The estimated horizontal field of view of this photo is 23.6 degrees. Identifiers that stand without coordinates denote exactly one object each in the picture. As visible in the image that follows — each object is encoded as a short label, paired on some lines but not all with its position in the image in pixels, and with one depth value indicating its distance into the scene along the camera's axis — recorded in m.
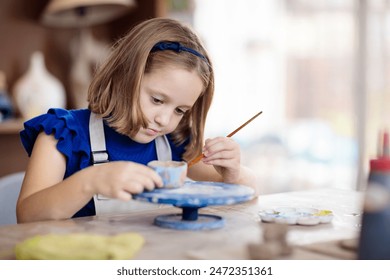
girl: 1.81
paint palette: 1.58
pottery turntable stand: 1.48
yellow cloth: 1.33
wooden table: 1.39
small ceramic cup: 1.53
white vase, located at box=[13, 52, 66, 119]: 3.37
